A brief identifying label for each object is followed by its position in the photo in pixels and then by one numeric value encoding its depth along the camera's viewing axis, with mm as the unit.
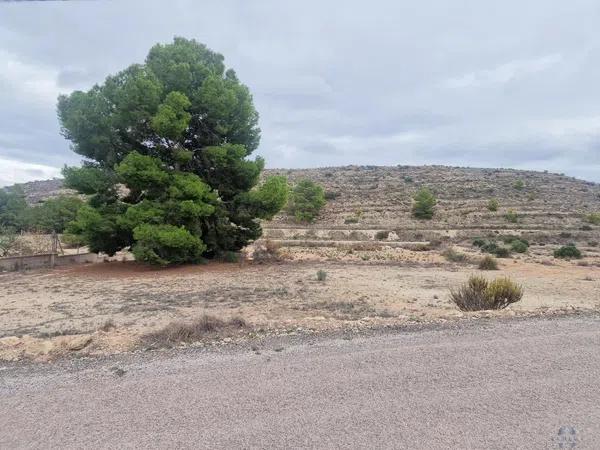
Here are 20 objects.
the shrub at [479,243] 35594
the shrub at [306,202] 63781
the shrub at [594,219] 53594
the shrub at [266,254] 22952
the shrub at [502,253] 27859
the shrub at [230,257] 22062
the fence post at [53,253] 22291
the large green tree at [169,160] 19203
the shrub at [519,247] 31500
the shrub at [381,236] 43619
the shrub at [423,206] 60344
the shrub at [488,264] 20922
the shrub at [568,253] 28031
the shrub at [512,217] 56512
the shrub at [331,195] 75581
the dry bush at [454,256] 24672
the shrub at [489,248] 31042
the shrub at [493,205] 61572
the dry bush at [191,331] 6328
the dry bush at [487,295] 9414
